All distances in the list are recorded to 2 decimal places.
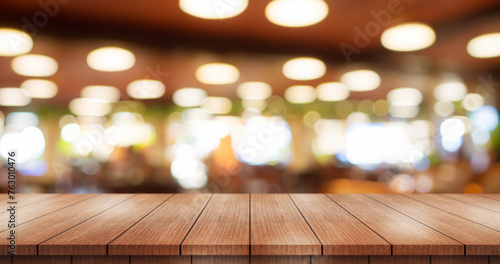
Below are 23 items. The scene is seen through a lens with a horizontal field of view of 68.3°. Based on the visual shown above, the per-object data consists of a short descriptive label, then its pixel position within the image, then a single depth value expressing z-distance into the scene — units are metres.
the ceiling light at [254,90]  6.18
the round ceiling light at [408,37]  2.78
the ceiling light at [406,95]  6.29
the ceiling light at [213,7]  2.27
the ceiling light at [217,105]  7.39
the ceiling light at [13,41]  3.06
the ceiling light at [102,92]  6.89
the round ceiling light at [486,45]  3.10
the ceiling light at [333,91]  5.64
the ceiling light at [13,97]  7.07
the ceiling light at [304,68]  3.86
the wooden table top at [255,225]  1.03
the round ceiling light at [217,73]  3.96
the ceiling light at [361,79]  4.27
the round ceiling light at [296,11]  2.32
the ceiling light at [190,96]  6.91
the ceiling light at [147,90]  6.06
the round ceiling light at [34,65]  3.68
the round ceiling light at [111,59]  3.34
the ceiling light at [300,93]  7.17
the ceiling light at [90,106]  8.12
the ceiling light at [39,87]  6.76
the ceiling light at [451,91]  6.78
